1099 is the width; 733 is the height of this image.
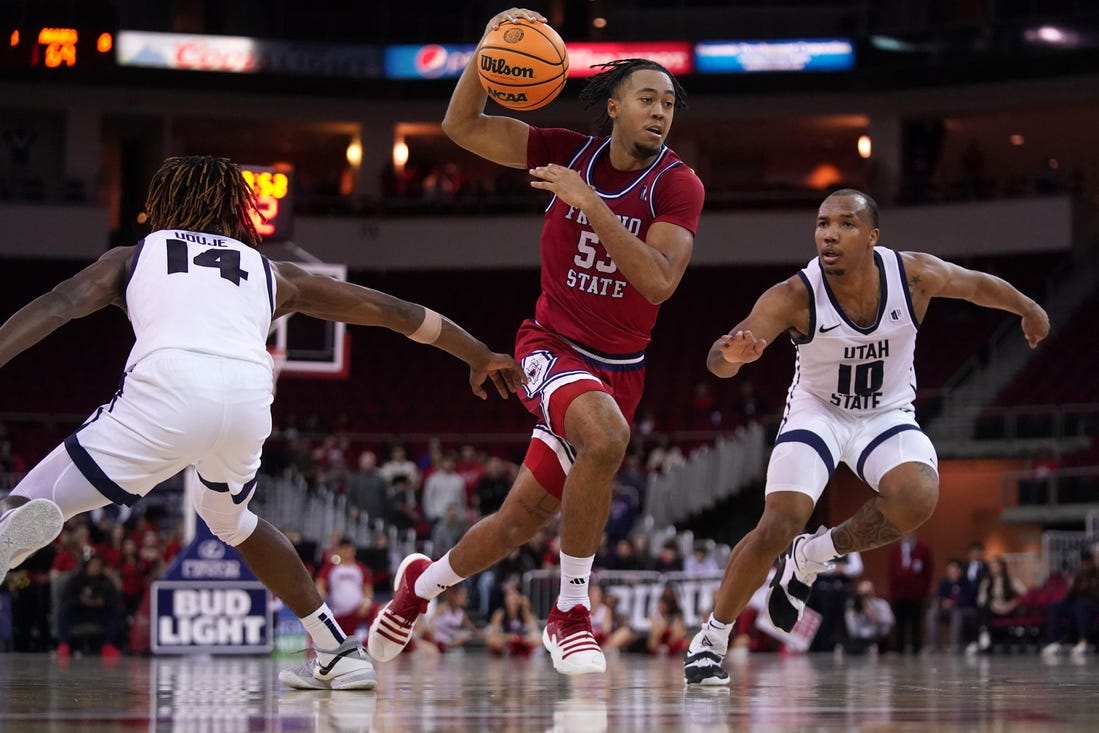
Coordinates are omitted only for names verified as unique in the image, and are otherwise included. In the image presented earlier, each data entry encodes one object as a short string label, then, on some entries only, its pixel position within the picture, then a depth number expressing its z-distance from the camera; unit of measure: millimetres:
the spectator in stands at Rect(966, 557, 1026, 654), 17438
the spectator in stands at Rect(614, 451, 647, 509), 20427
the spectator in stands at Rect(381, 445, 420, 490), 20438
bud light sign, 13961
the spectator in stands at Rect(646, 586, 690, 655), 16078
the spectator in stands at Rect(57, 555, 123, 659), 15227
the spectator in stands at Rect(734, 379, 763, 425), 25312
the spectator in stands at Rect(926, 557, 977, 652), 17844
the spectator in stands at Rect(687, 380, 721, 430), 26516
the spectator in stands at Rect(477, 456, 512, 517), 18906
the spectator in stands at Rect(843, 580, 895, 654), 17438
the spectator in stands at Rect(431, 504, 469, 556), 17078
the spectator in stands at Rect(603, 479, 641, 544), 19031
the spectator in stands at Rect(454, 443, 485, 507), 20234
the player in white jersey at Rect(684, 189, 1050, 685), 6652
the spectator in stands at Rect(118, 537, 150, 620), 16297
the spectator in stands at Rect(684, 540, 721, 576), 17375
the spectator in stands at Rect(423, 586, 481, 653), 16172
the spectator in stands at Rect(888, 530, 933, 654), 18094
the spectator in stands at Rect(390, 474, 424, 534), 19188
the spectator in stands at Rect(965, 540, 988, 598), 17766
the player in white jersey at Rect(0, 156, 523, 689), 4883
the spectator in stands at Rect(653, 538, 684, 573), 17406
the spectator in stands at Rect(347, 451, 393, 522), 19500
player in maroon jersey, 6012
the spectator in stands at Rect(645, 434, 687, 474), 22641
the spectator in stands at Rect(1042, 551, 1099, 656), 16219
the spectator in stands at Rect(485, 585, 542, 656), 15664
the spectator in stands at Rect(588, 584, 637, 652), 16172
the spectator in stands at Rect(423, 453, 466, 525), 19469
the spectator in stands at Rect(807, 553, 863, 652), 17266
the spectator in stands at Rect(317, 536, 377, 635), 15266
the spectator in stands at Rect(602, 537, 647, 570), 17516
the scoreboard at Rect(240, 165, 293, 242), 14648
